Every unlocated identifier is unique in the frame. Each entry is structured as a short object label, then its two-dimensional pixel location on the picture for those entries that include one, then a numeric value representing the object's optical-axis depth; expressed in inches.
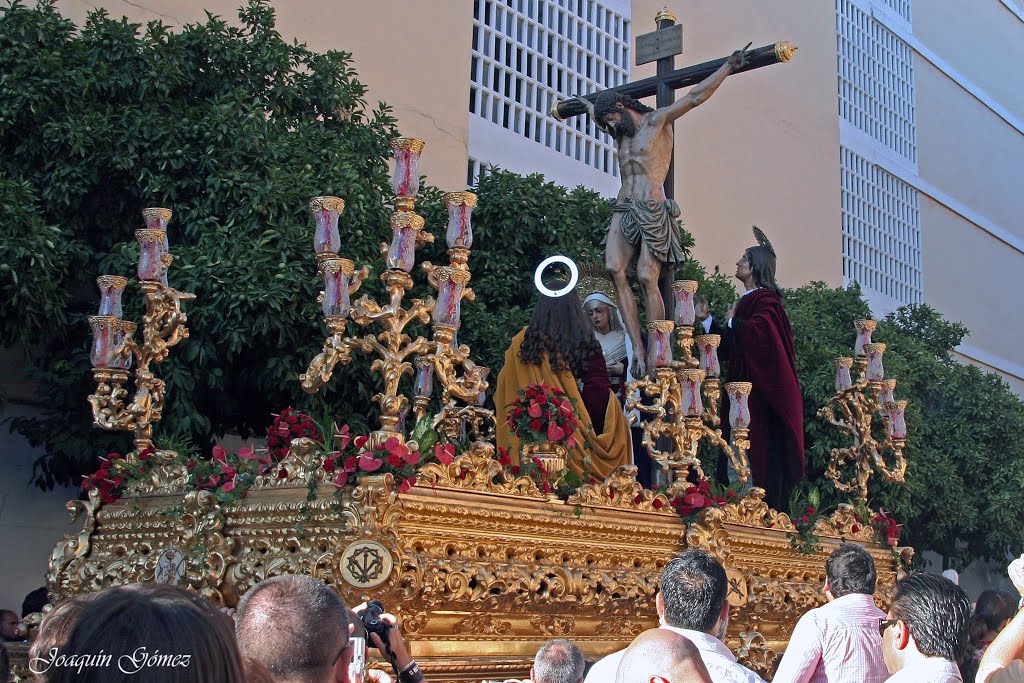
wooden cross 320.5
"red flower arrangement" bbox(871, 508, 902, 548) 312.5
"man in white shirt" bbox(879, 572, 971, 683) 121.3
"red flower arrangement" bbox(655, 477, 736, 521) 254.1
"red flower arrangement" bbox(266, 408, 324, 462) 215.8
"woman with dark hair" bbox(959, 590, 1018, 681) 180.2
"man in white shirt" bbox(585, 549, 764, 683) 124.0
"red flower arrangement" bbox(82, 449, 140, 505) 230.8
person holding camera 82.6
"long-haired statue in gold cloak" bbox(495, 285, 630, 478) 261.9
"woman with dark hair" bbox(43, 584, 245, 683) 57.5
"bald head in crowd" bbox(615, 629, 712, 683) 97.7
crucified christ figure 292.8
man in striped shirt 149.0
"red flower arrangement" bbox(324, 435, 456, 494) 195.6
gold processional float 197.2
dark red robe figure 298.4
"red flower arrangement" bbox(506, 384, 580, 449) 231.6
